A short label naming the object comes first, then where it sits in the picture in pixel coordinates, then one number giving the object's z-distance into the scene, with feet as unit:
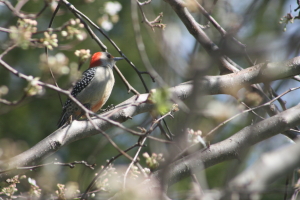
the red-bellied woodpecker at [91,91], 35.17
